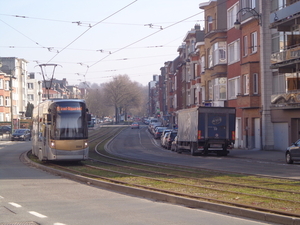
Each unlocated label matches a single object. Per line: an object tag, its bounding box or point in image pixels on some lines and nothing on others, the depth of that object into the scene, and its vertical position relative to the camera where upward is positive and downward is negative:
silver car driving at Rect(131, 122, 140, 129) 98.50 -0.51
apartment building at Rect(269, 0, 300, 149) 31.11 +3.61
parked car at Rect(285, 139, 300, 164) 23.22 -1.53
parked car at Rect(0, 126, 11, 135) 70.88 -0.83
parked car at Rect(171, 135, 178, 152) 38.96 -1.86
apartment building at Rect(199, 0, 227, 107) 43.56 +6.71
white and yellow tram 23.45 -0.30
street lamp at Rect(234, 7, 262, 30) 34.89 +8.02
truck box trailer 30.94 -0.33
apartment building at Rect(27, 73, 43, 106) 118.75 +8.62
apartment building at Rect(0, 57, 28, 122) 92.29 +8.30
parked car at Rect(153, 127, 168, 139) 62.47 -1.13
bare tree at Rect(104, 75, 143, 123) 122.69 +7.91
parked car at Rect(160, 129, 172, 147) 46.12 -1.28
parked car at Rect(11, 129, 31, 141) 62.81 -1.41
